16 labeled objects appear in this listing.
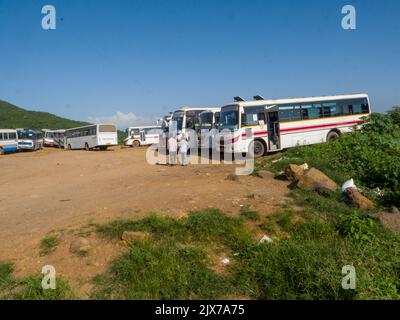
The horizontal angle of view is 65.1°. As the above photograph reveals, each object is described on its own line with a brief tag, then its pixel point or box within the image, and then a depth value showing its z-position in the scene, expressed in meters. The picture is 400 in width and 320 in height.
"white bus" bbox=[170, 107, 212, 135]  21.27
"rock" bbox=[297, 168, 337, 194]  8.06
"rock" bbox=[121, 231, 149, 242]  5.37
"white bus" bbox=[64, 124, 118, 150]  30.52
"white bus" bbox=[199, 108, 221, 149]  19.22
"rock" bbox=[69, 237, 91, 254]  5.18
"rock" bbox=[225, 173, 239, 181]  9.59
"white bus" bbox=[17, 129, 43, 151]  33.00
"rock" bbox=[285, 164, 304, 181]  9.17
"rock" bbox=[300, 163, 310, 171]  10.07
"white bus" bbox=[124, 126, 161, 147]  32.91
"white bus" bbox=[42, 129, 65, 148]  39.75
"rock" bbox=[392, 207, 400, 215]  6.16
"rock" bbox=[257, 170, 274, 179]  9.96
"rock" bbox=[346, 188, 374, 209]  7.14
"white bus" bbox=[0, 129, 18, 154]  31.44
